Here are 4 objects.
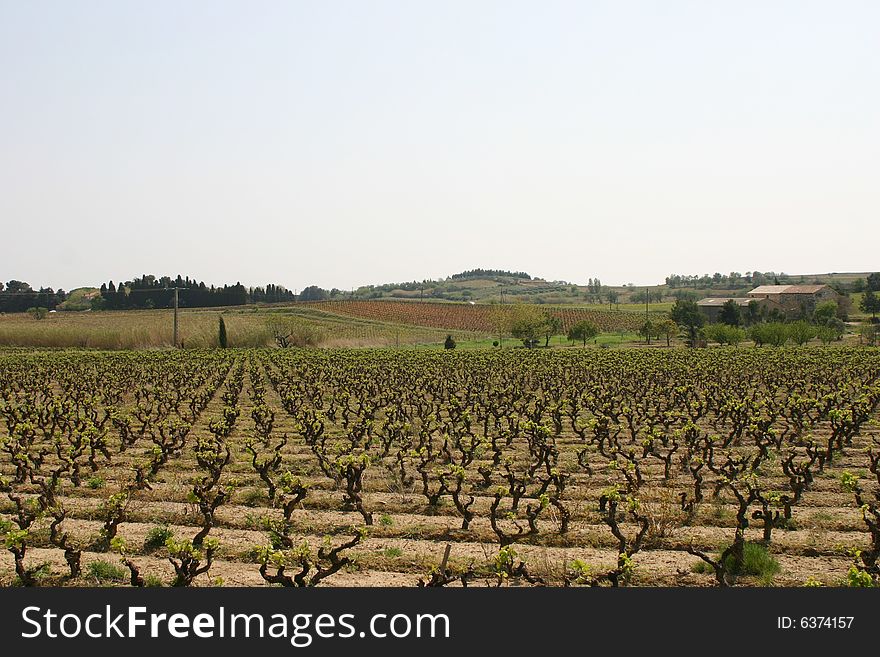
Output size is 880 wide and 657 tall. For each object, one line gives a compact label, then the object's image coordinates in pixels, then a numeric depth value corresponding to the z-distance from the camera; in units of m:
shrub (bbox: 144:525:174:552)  10.39
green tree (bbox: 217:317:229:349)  57.31
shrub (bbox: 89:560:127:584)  9.21
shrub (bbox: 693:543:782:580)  9.29
